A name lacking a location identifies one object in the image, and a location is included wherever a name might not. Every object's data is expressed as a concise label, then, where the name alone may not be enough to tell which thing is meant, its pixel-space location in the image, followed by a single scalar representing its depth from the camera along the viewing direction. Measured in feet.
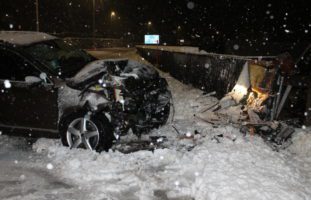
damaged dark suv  20.17
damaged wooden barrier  32.83
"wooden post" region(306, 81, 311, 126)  22.09
